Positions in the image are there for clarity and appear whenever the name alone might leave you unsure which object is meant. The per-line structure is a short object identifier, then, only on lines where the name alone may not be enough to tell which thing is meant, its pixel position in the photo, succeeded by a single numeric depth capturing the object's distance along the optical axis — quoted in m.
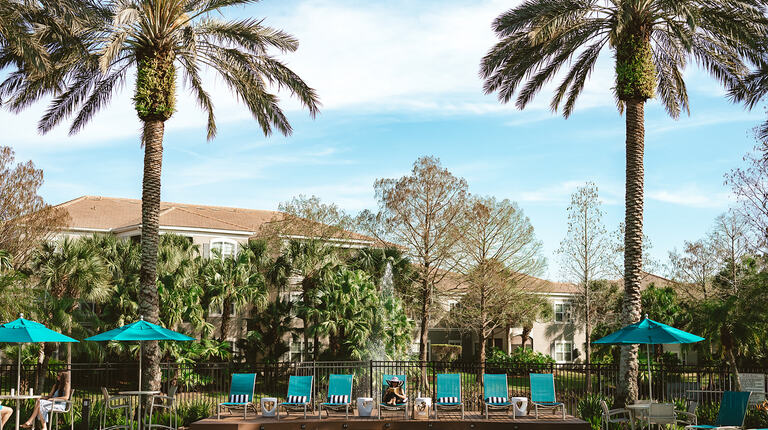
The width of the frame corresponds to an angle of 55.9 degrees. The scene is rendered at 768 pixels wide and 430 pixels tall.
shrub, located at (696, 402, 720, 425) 18.73
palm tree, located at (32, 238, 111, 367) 28.66
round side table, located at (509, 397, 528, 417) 17.84
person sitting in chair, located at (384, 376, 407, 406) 18.12
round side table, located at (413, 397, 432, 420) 17.88
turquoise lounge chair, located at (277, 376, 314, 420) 18.39
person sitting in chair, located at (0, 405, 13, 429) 15.42
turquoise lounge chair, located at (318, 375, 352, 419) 18.33
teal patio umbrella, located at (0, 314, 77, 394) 15.31
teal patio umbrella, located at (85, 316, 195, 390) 15.95
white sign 20.20
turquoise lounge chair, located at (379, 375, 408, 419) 18.02
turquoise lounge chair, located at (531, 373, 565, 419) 18.06
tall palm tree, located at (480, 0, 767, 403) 18.00
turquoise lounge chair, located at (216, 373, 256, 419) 18.16
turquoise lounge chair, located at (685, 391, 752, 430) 14.82
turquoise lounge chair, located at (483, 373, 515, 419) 18.08
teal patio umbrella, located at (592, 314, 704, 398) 15.41
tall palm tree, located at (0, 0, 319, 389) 18.66
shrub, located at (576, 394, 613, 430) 17.77
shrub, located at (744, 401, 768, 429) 17.83
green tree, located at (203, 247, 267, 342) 32.50
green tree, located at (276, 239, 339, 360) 34.37
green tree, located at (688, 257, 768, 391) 22.73
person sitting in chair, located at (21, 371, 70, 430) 16.17
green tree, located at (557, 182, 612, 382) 40.06
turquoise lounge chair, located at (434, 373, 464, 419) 18.30
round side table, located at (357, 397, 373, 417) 18.19
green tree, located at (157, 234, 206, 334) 30.22
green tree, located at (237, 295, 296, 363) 33.94
